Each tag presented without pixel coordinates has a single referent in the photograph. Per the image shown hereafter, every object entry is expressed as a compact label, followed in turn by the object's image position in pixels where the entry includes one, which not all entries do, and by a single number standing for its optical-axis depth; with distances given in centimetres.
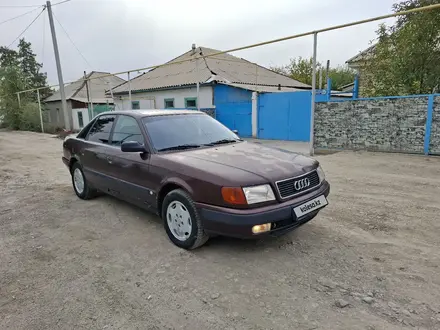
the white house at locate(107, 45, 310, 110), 1770
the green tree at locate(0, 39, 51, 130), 2489
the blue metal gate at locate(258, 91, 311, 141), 1352
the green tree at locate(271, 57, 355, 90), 3453
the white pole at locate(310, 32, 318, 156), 853
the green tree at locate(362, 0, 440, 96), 966
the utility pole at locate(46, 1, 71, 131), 1831
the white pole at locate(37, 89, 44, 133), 2346
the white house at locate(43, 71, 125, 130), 2553
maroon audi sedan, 281
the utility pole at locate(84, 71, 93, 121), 2335
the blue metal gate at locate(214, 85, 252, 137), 1576
